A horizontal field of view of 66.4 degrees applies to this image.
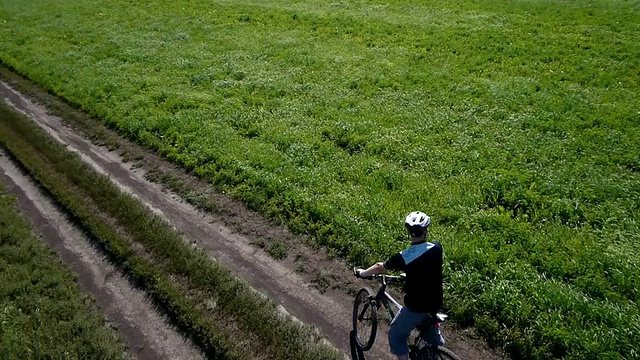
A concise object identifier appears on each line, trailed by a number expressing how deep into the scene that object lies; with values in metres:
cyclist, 7.10
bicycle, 7.39
